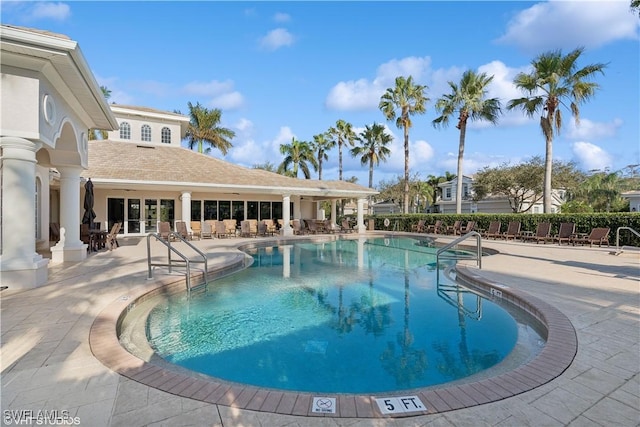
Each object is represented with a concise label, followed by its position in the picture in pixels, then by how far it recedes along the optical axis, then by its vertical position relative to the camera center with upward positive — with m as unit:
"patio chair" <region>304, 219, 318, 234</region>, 23.30 -0.88
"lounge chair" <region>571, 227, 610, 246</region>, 15.06 -1.08
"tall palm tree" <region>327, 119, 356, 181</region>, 38.50 +9.14
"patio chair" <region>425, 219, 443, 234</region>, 23.48 -0.97
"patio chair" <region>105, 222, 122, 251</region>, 13.29 -1.04
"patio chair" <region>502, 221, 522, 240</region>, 18.59 -1.01
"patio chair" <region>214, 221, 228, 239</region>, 19.85 -0.92
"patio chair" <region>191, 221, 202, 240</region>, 19.26 -0.87
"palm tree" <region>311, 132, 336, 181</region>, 42.12 +8.40
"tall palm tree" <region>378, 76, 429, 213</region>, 27.80 +9.26
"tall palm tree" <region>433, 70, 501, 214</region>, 23.70 +7.76
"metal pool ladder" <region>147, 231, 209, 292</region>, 7.64 -1.42
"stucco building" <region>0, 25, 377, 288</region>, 6.48 +1.73
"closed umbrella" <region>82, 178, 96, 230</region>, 13.32 +0.30
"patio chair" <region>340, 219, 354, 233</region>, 25.17 -1.10
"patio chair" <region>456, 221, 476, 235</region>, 20.98 -0.93
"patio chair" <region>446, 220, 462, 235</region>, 21.92 -0.91
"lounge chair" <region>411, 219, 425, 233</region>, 25.05 -1.04
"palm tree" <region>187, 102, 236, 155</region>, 37.03 +9.13
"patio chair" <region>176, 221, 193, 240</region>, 17.97 -0.88
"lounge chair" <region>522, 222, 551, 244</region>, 17.02 -0.97
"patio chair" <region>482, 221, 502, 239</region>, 19.55 -1.01
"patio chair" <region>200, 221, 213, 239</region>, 19.48 -1.03
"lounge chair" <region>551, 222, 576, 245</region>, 16.24 -0.94
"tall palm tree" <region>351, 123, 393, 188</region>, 34.38 +6.97
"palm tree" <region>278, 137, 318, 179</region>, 42.38 +7.11
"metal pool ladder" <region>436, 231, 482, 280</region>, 9.49 -1.77
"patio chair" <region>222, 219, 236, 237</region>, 20.94 -0.79
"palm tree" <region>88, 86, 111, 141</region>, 33.41 +8.71
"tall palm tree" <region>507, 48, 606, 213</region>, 18.34 +6.92
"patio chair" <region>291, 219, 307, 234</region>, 23.25 -0.97
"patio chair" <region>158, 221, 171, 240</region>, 17.16 -0.75
